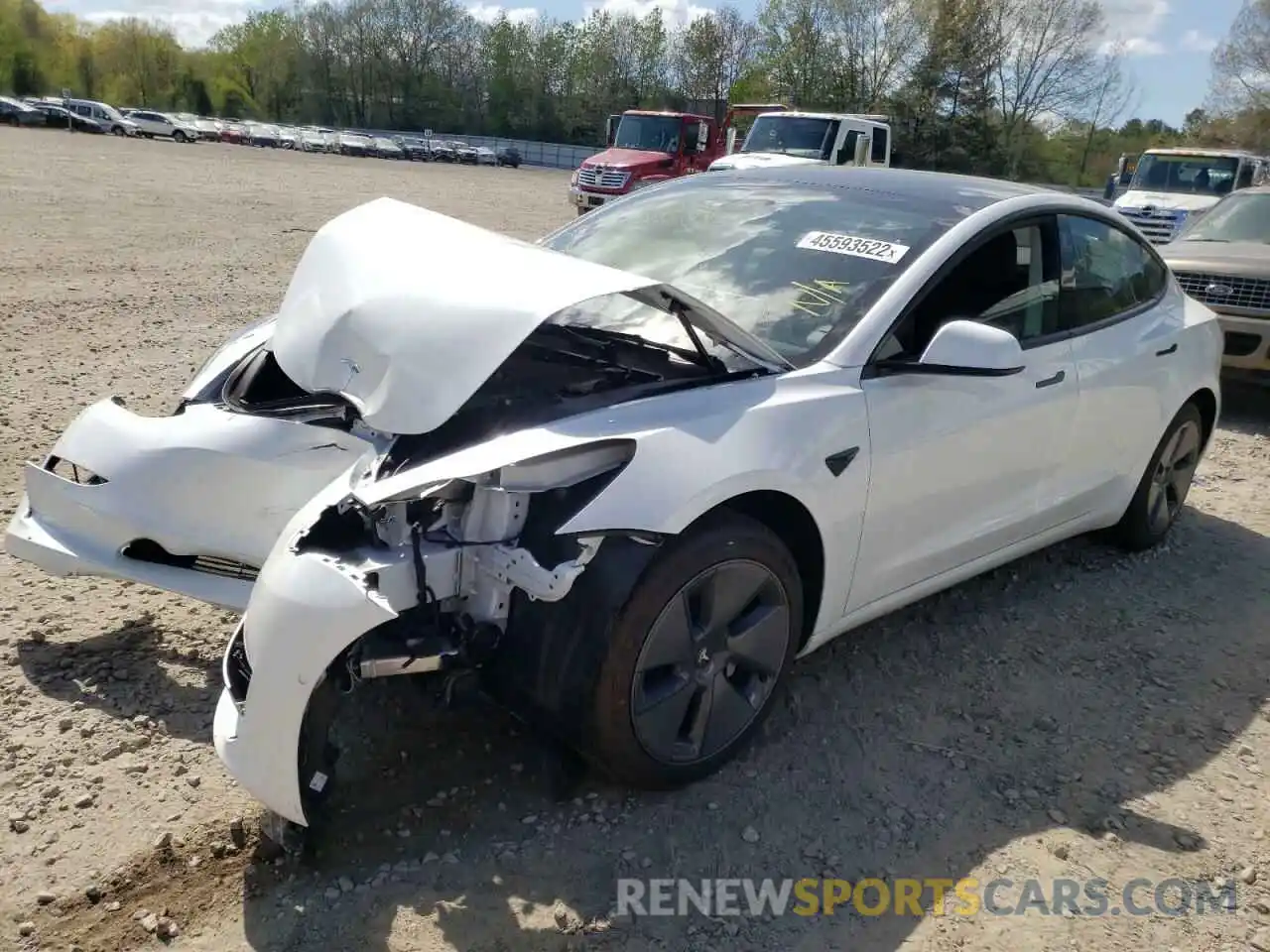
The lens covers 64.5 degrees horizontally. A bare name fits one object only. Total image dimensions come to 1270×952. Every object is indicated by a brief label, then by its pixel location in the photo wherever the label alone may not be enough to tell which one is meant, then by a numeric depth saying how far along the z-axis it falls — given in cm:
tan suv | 743
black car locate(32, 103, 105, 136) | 5131
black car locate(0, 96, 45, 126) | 5153
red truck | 2070
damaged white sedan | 239
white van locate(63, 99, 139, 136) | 5131
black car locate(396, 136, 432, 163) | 5772
